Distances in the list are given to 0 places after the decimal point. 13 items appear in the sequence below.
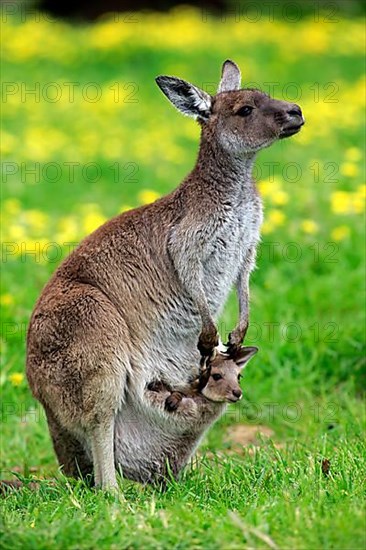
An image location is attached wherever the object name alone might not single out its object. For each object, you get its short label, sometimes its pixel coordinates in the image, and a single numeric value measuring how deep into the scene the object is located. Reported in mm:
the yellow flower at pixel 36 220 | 17781
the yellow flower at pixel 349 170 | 17031
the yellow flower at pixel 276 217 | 16156
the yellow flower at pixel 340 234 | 16297
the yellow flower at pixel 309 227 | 16156
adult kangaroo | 9727
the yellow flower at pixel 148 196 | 16625
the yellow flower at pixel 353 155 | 17719
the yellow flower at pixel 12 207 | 18578
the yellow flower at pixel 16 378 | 12781
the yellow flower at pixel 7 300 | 14867
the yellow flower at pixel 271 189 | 16547
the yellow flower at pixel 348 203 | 16031
